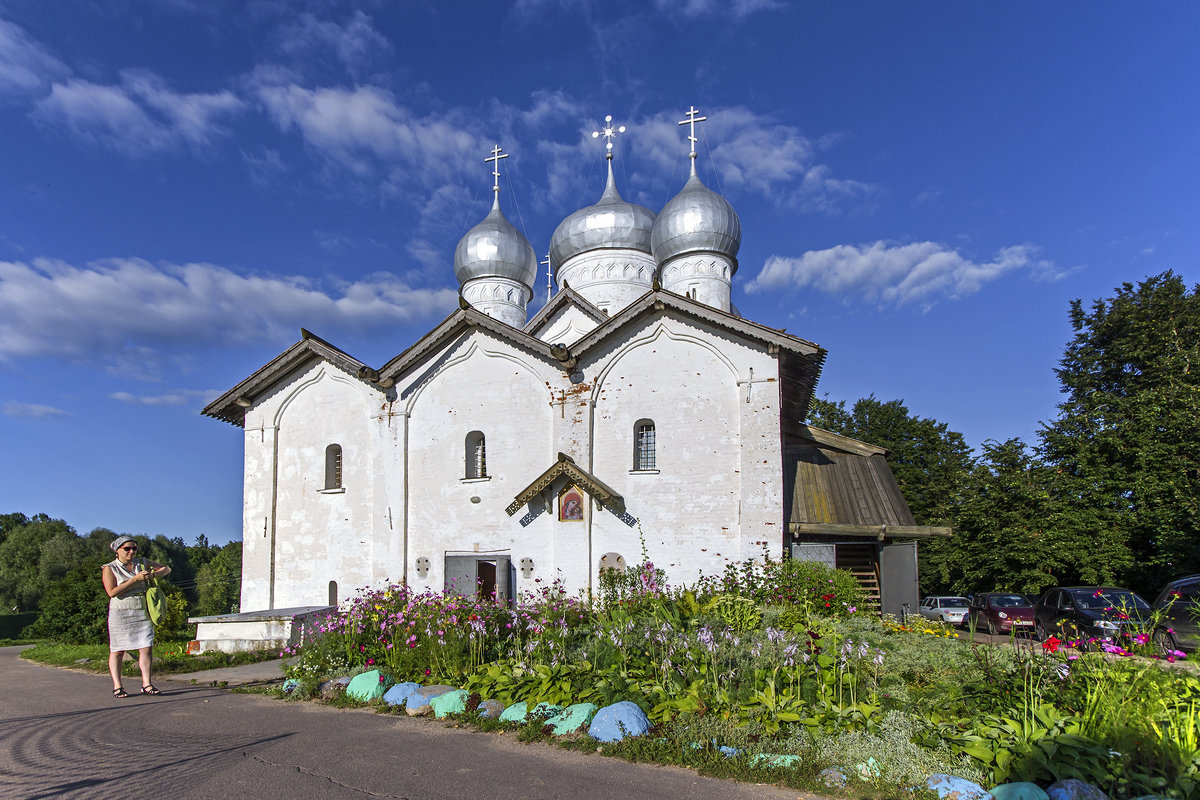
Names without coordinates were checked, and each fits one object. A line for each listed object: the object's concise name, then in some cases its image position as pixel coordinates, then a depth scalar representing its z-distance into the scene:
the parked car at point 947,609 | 24.05
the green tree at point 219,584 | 42.56
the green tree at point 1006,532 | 22.52
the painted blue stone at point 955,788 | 4.86
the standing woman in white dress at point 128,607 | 8.25
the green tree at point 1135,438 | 20.69
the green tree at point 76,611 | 15.77
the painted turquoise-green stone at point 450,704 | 7.37
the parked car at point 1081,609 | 12.86
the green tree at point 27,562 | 45.28
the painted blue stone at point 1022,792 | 4.59
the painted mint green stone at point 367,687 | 8.12
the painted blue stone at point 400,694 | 7.83
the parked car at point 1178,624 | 11.17
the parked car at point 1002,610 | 17.84
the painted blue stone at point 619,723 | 6.27
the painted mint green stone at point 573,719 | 6.55
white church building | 14.38
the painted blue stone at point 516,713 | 6.92
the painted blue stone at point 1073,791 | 4.48
